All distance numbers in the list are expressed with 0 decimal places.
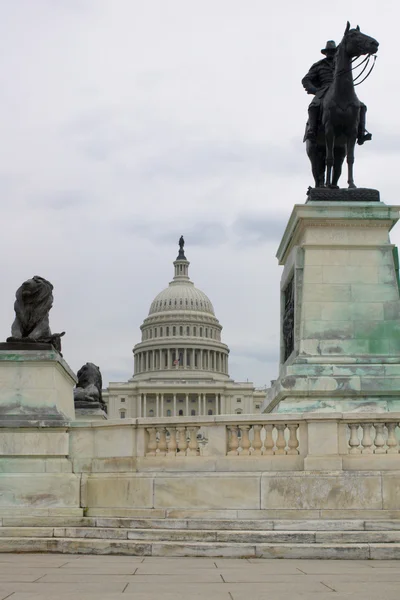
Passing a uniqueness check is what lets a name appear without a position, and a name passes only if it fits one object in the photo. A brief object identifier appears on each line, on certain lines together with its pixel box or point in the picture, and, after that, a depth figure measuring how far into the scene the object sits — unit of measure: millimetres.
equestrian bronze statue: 20062
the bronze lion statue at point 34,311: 18188
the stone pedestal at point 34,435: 16422
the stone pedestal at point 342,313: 18156
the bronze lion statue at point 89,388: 31614
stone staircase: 13109
